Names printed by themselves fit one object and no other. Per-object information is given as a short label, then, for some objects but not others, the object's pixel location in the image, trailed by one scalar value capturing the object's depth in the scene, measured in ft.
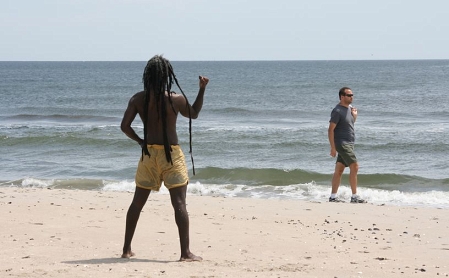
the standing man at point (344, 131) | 55.92
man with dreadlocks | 31.01
